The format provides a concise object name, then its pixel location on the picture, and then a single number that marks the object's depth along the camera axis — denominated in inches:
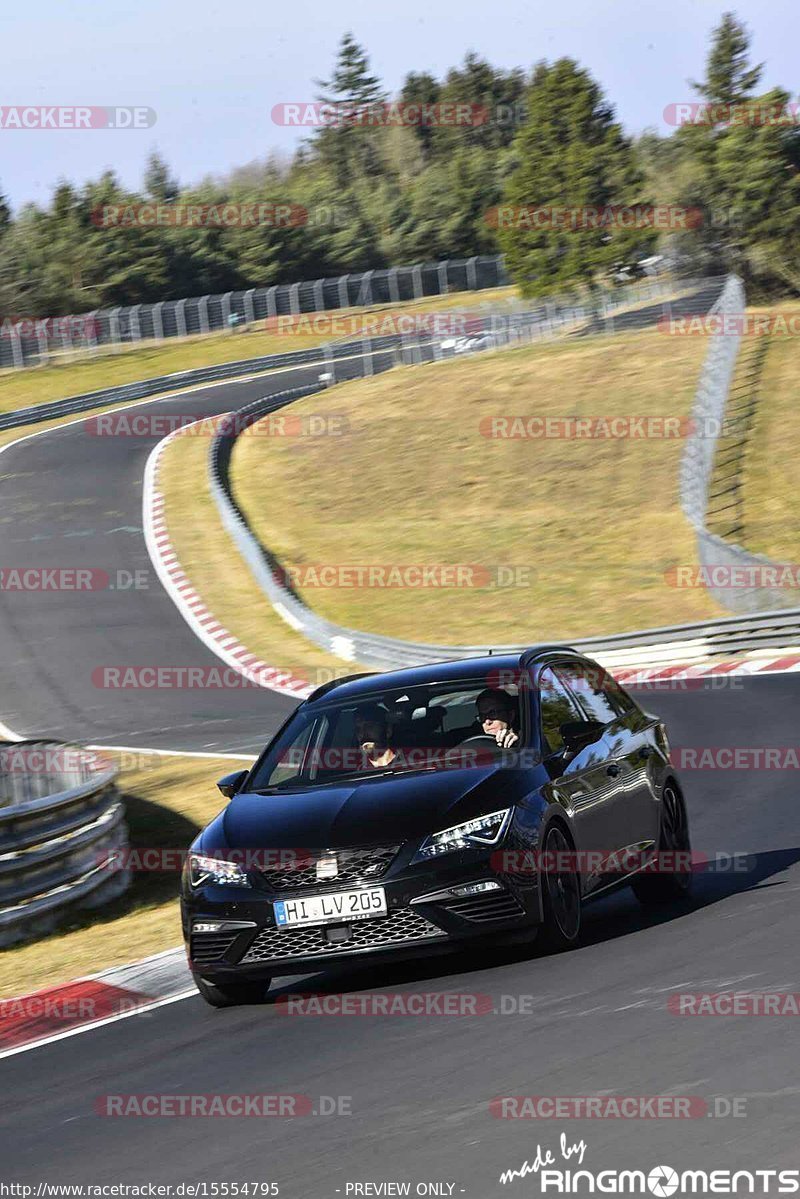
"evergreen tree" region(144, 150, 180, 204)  4943.4
